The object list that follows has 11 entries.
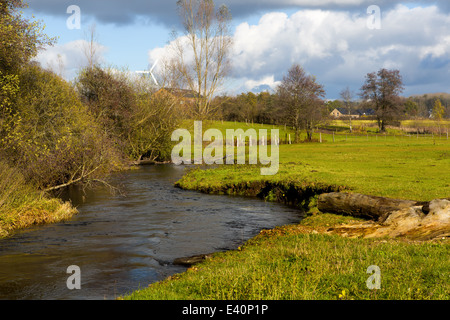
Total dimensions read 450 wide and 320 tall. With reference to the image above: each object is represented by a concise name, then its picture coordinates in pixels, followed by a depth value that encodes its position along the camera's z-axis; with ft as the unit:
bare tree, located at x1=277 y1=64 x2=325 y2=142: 248.52
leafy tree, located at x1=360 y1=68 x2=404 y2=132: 342.44
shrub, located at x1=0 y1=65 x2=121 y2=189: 71.77
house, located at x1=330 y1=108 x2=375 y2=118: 370.28
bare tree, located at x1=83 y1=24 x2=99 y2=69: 168.25
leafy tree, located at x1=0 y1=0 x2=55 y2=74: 71.31
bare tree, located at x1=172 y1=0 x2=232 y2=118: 183.83
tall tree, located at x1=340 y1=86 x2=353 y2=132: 433.89
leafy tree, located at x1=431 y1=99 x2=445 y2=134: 479.66
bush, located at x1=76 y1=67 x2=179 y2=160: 158.51
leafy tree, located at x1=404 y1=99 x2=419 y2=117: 561.11
